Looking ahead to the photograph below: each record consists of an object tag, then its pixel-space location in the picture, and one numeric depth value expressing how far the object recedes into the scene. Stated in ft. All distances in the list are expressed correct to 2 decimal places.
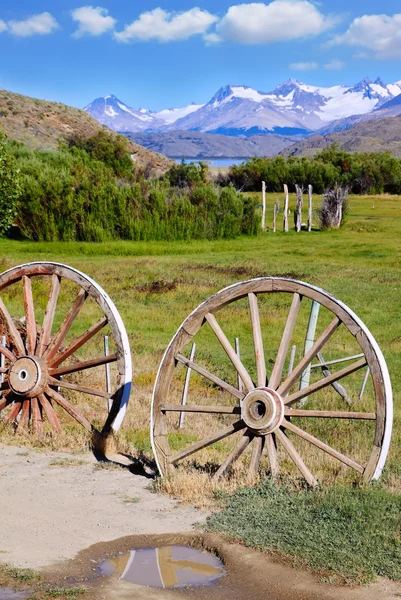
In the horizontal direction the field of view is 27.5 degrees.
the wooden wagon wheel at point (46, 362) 32.81
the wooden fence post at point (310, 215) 168.33
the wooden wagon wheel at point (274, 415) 25.79
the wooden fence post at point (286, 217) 164.55
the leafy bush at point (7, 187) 85.56
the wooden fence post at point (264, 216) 171.90
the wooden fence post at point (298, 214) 167.31
